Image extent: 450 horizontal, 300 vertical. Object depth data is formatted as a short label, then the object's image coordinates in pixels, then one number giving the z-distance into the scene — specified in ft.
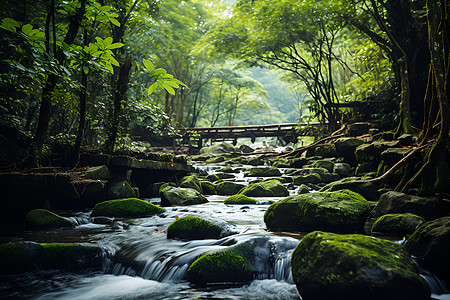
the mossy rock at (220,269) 9.53
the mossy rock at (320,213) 13.14
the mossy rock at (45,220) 15.29
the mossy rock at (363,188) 20.77
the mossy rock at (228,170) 46.32
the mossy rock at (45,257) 10.09
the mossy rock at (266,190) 26.96
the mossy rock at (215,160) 61.88
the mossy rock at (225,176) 40.91
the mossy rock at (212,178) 38.70
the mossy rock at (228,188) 31.04
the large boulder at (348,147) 40.37
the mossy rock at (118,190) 22.62
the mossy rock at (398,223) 12.95
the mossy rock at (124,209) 18.34
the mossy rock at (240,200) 23.63
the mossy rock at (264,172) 41.24
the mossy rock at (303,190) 26.55
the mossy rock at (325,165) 39.99
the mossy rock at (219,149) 75.83
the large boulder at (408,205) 14.42
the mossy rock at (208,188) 31.09
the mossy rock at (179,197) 23.38
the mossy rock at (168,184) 24.61
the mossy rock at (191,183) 29.43
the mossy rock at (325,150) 48.08
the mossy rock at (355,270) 6.91
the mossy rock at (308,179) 33.81
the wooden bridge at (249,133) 73.08
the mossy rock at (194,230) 13.28
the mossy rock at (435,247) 9.05
